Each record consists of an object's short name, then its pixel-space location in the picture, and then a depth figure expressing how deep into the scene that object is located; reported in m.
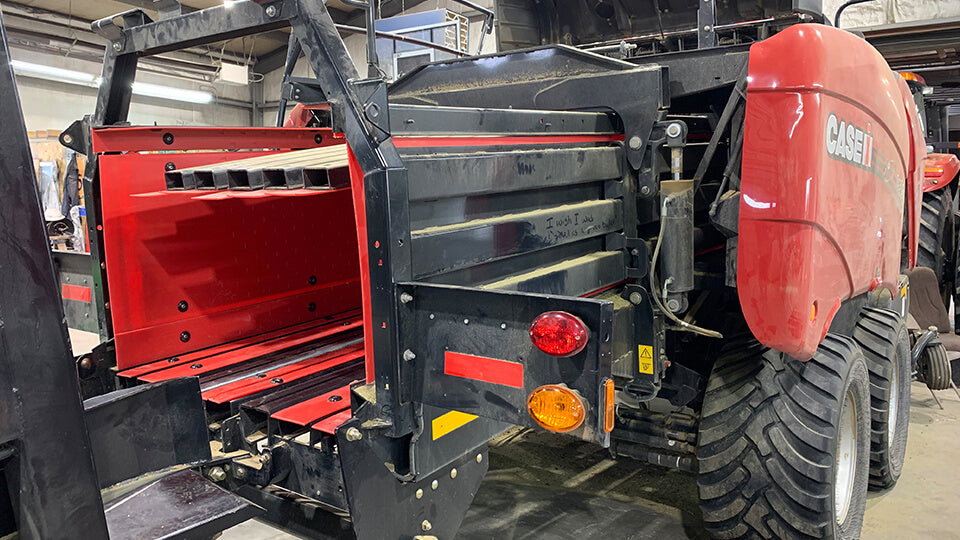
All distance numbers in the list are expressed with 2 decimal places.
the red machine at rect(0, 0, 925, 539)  1.88
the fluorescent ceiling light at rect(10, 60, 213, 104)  13.57
